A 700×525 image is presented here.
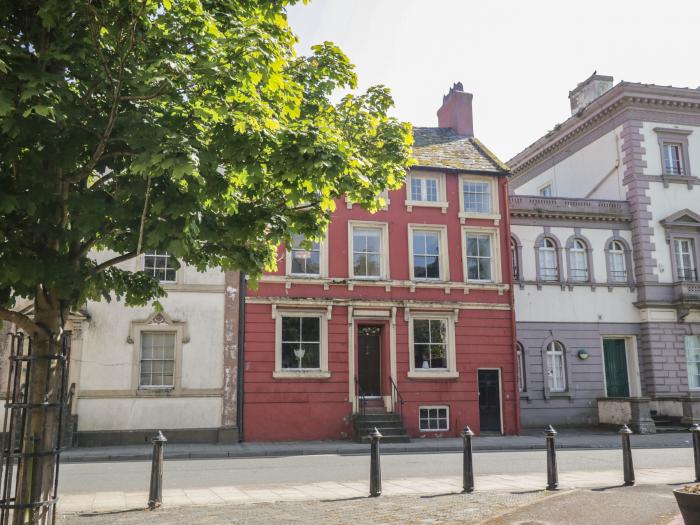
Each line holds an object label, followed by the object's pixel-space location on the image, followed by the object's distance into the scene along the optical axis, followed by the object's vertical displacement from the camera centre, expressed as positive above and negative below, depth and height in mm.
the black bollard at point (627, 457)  10586 -1222
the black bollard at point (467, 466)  9977 -1276
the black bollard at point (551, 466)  10227 -1305
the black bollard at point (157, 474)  8875 -1209
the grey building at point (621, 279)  24188 +3990
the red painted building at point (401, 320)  20203 +2098
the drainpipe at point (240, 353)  19438 +955
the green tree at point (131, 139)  5637 +2242
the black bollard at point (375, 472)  9672 -1315
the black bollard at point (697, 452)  10887 -1166
